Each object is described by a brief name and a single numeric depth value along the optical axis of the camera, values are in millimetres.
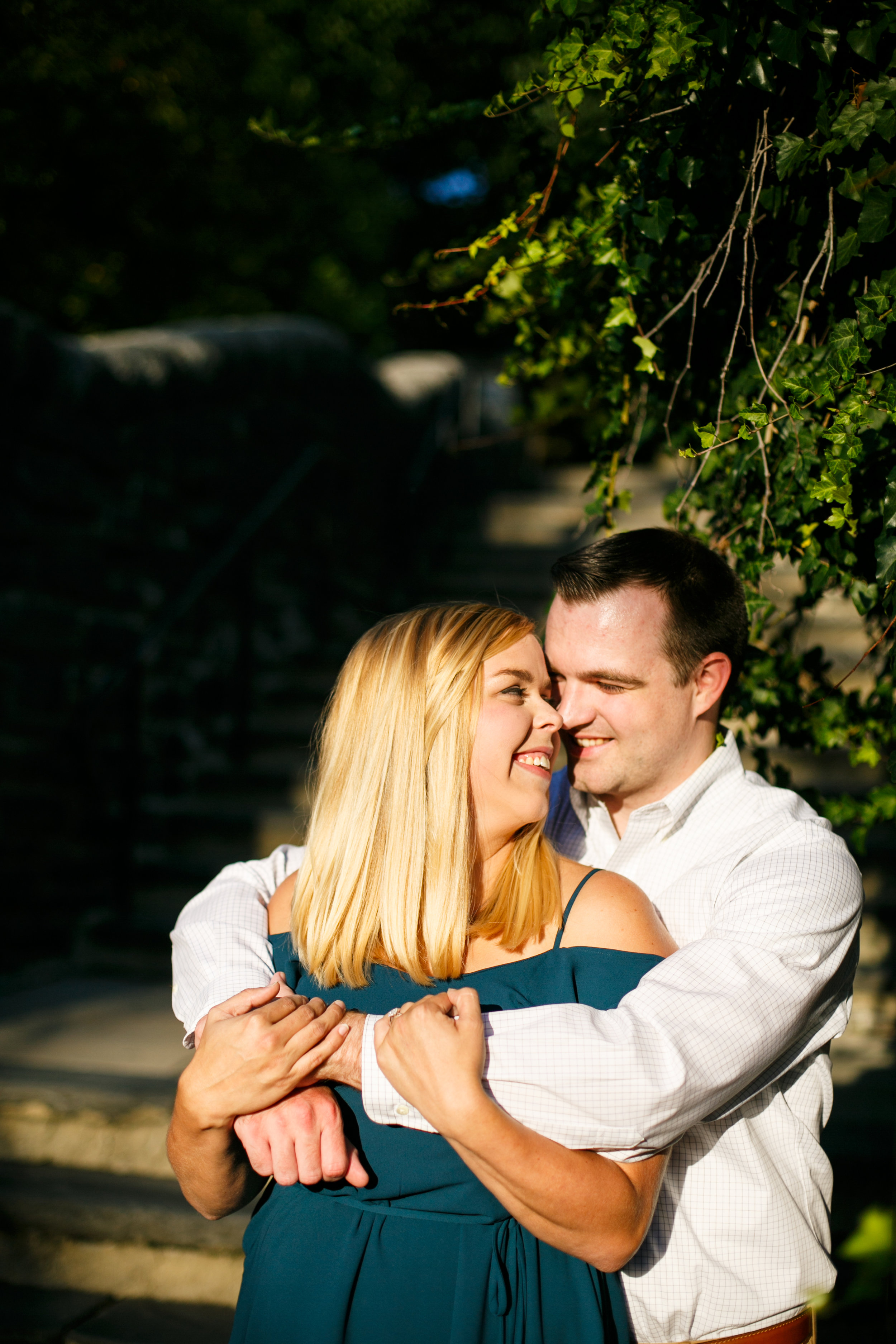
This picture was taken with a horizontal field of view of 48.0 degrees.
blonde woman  1310
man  1282
